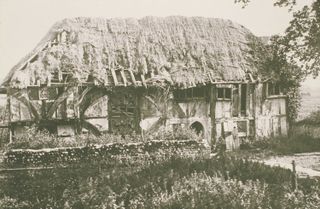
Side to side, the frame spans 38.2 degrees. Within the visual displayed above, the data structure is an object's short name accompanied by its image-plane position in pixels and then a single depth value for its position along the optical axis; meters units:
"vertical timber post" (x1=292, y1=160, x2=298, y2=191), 11.46
